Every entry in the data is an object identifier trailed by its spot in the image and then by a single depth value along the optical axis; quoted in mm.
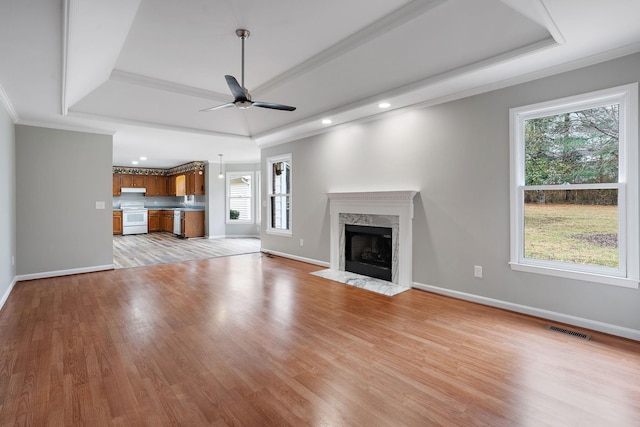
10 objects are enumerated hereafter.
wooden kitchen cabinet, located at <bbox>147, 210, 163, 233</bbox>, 11529
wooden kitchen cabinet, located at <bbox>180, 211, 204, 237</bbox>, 9883
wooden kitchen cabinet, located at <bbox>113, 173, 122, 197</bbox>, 10898
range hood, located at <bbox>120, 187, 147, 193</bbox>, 11157
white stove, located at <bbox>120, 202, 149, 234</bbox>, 10758
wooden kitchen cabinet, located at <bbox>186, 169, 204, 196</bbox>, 10016
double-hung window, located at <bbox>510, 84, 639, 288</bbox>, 2719
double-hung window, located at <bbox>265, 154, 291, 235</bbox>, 6652
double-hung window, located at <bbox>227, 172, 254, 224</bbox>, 10211
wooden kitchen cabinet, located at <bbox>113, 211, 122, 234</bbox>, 10625
